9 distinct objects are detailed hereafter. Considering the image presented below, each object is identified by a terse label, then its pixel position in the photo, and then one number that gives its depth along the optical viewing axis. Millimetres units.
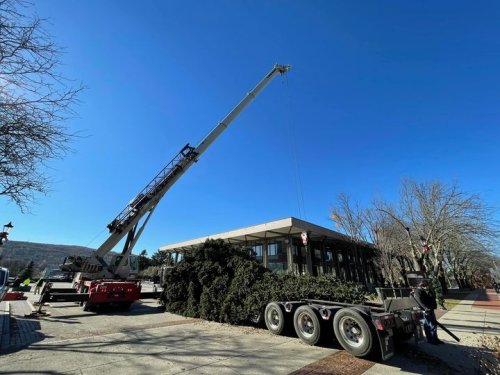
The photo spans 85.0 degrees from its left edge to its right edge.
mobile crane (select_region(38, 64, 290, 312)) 12141
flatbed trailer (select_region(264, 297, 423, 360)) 5973
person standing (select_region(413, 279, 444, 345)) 7398
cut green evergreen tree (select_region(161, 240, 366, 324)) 8641
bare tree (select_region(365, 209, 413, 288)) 22527
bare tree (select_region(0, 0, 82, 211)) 4176
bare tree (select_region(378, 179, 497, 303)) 21984
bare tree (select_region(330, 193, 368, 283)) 24828
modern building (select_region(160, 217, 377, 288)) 23636
